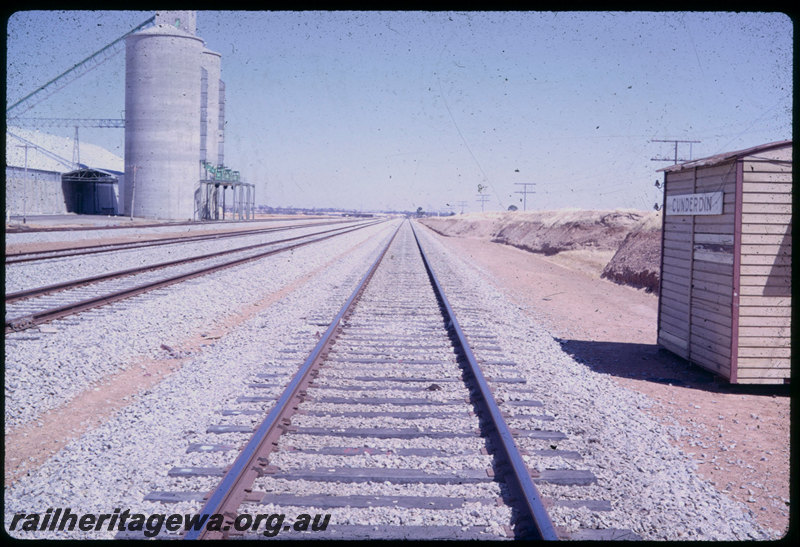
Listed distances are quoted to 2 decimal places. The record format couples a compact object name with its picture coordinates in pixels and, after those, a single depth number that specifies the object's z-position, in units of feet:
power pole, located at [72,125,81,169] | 221.52
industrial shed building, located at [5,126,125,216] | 164.25
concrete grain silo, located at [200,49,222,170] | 215.31
